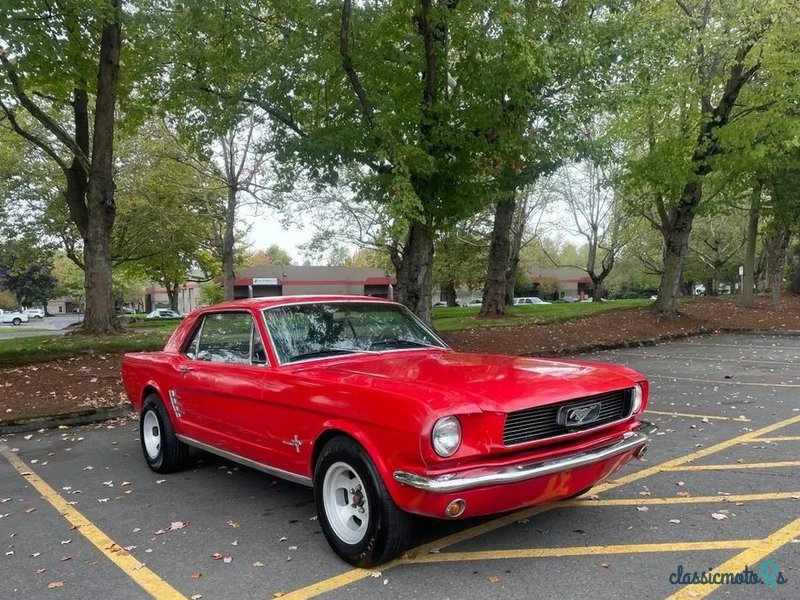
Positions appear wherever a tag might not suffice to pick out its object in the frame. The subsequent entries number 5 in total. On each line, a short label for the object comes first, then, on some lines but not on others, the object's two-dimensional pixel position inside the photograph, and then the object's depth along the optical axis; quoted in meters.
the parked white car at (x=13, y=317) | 53.84
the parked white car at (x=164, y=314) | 47.91
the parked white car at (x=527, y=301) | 56.10
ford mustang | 3.15
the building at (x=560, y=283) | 68.88
